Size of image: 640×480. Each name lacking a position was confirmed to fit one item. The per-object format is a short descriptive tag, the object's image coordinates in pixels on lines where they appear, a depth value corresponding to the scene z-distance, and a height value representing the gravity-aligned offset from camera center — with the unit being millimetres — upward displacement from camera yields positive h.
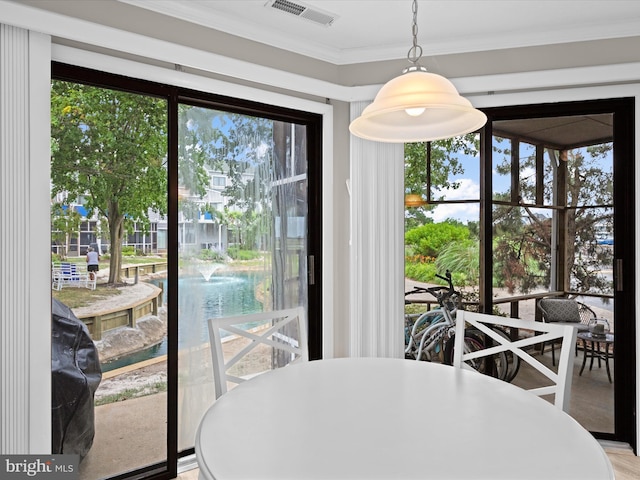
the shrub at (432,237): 3023 +19
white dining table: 1004 -519
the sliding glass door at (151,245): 2143 -22
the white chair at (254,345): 1867 -573
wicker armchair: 2830 -474
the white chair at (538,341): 1688 -452
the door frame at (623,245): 2648 -37
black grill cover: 2082 -679
